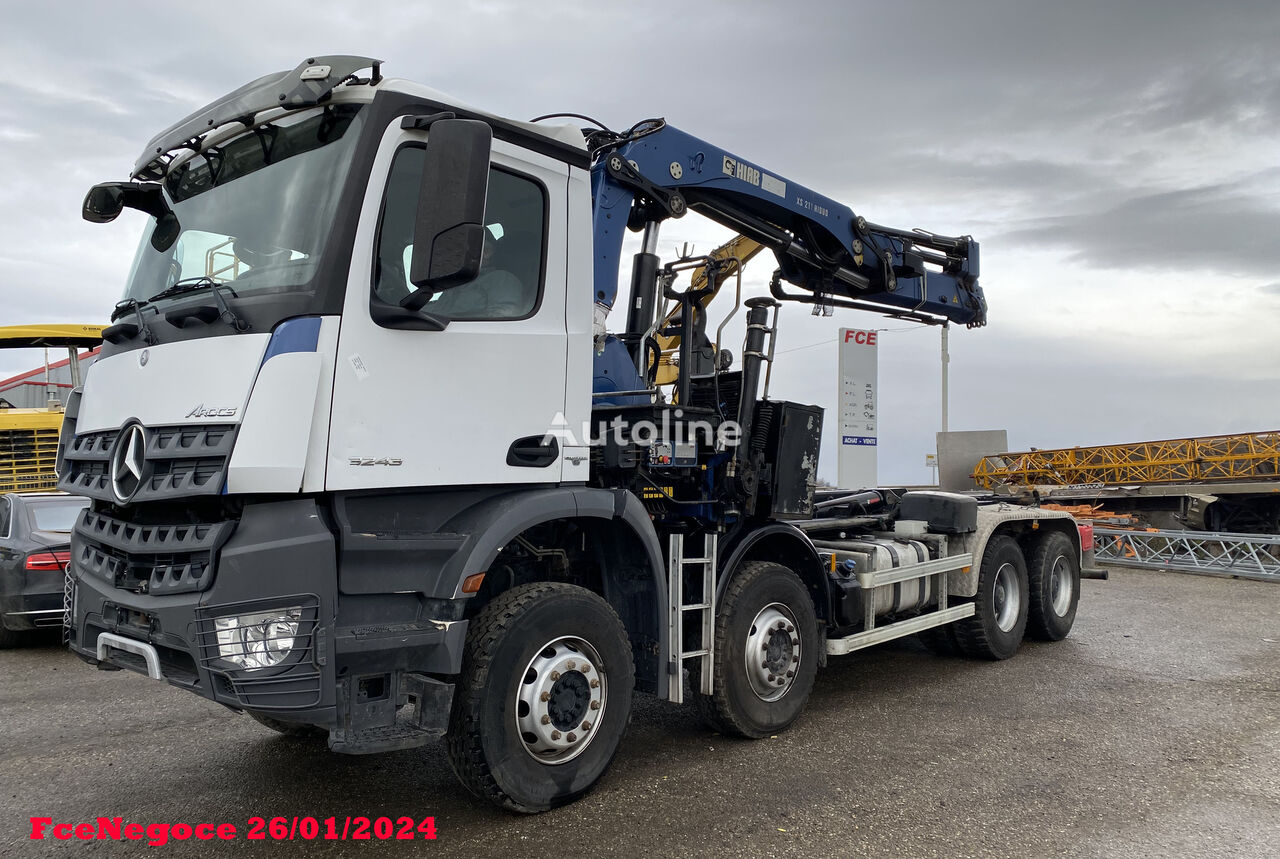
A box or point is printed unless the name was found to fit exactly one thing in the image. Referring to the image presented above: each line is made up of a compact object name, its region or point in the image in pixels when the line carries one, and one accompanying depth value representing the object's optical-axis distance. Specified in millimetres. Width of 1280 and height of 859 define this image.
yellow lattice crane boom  19625
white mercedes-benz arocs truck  3365
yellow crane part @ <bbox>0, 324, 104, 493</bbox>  11672
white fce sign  11616
